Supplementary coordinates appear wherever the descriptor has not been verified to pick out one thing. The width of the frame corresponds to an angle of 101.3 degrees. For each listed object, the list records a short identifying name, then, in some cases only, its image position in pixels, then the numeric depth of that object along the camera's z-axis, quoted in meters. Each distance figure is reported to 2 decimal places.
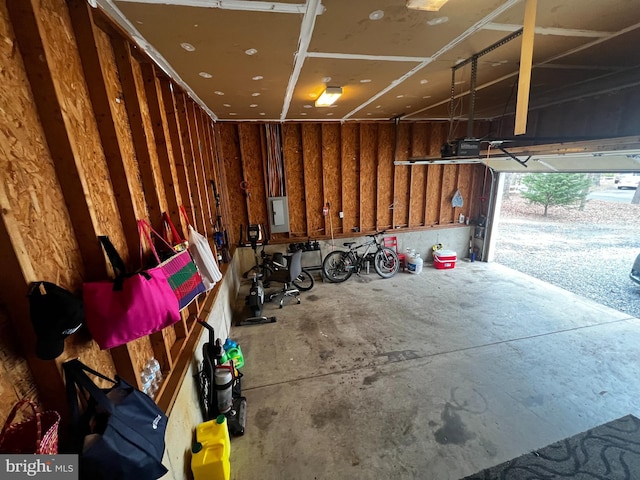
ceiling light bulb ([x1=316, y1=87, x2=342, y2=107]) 2.91
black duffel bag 0.81
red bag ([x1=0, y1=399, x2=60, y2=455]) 0.74
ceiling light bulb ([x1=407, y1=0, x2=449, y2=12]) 1.35
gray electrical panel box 5.16
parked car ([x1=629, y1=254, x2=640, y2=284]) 4.23
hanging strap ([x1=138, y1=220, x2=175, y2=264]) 1.50
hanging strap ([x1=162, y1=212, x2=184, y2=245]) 1.83
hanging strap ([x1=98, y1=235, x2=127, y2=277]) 1.19
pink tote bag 1.06
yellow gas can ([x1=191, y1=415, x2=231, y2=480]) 1.65
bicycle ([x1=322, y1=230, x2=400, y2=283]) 5.24
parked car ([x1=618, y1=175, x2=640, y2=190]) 13.83
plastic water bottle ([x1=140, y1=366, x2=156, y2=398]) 1.49
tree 10.48
